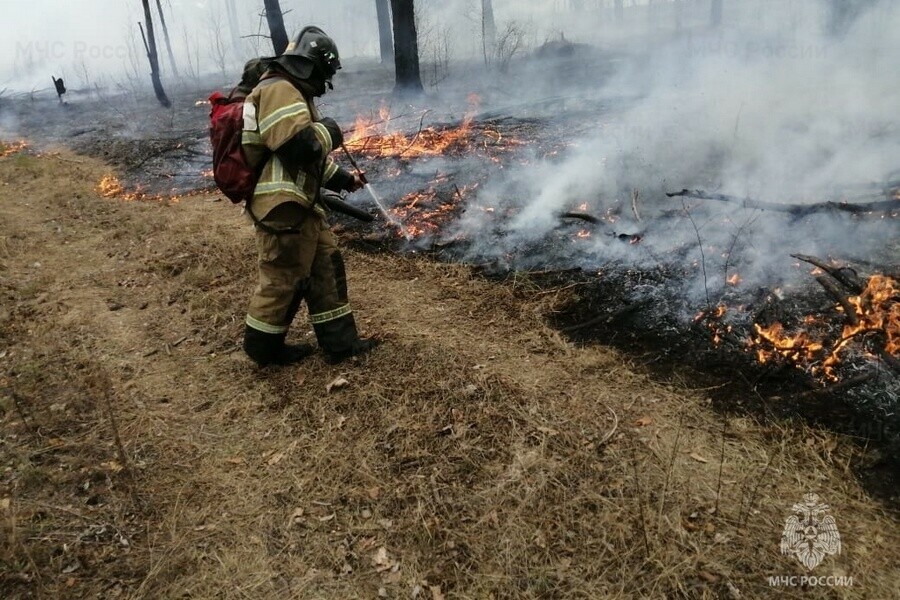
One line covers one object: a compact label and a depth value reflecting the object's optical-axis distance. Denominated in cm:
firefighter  332
